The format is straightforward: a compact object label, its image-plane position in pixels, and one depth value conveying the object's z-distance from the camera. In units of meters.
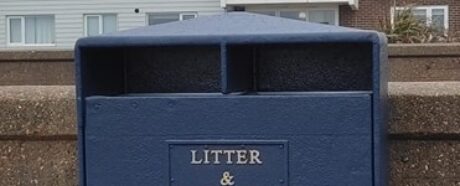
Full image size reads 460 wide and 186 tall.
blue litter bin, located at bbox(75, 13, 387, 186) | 3.07
